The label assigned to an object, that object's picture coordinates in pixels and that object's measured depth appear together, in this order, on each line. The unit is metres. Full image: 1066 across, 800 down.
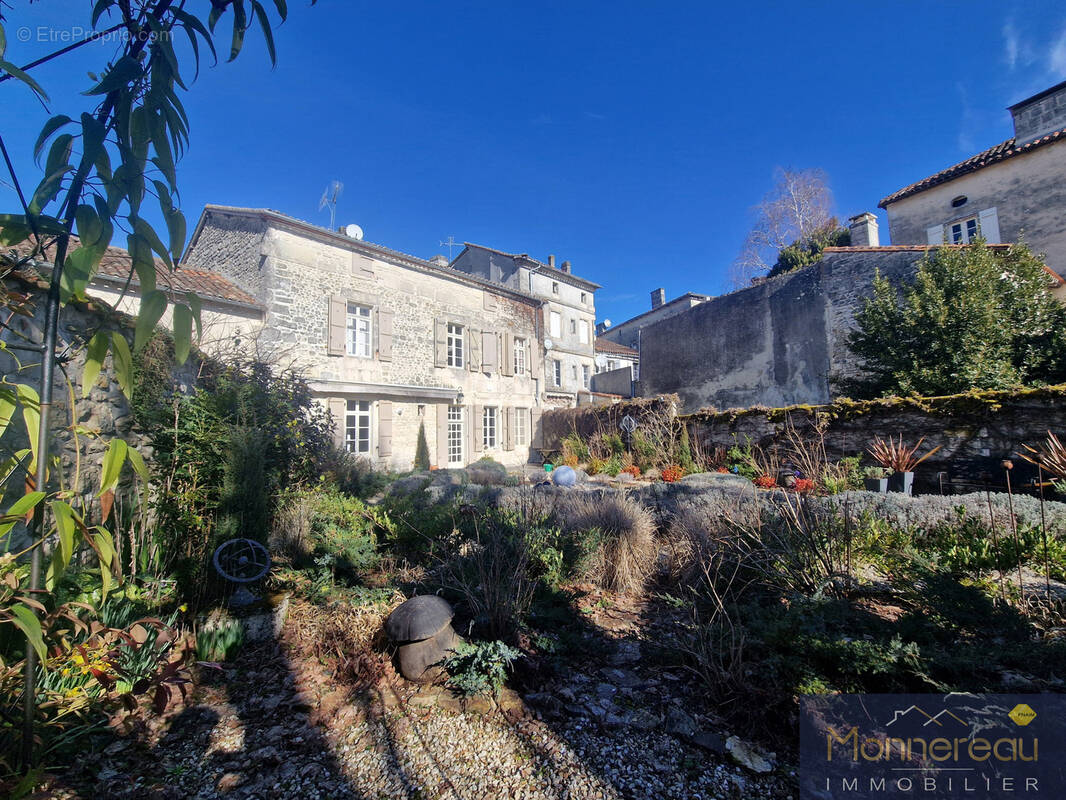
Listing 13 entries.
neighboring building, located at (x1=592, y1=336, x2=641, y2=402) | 21.22
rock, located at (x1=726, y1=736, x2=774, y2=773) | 1.99
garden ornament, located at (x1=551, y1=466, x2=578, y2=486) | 8.66
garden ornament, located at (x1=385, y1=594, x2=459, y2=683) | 2.76
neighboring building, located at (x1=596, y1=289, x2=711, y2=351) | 24.03
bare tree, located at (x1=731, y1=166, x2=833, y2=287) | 19.48
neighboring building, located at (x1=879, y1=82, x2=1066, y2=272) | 11.18
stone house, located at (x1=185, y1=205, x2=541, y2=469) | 10.69
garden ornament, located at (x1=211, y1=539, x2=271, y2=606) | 3.40
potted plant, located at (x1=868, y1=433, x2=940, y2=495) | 6.18
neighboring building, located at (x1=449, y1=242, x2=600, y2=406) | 21.27
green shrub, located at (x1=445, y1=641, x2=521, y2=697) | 2.58
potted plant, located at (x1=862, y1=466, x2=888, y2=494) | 6.05
